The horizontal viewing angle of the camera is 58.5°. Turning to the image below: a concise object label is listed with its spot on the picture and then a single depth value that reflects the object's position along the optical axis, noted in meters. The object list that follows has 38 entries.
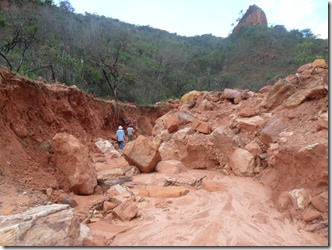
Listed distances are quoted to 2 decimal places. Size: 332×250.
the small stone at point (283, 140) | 5.48
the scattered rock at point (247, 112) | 7.73
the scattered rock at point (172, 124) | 8.82
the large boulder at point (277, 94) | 7.28
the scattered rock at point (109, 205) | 4.22
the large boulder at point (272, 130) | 6.14
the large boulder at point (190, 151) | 7.00
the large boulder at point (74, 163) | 4.97
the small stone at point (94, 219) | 3.89
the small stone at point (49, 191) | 4.51
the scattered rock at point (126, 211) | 3.88
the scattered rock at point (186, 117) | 8.98
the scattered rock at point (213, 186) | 5.29
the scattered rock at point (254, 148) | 6.34
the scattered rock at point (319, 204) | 4.01
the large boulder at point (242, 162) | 6.07
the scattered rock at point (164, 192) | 4.81
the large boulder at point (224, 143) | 6.73
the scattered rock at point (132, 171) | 6.51
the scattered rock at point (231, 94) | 9.96
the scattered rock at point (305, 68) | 7.69
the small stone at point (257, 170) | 6.00
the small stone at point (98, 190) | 5.14
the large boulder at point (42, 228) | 2.56
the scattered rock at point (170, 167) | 6.47
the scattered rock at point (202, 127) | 7.71
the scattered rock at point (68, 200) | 4.30
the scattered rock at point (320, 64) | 7.30
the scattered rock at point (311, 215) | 3.98
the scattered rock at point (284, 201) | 4.50
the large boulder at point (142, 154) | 6.62
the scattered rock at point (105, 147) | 10.28
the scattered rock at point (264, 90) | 9.14
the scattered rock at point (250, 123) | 7.18
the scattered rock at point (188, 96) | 12.20
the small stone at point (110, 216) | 3.97
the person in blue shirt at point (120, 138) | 10.78
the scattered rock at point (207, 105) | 9.74
